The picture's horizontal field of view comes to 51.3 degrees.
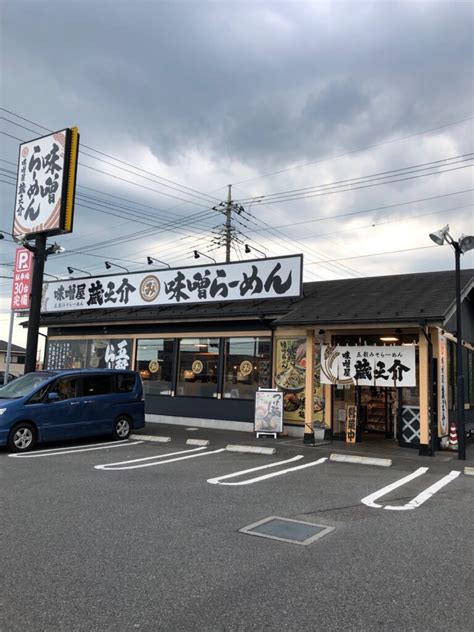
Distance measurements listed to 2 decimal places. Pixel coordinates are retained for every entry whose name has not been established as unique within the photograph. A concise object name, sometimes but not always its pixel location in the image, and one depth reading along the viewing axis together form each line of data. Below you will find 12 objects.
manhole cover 5.04
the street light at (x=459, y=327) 10.02
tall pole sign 14.63
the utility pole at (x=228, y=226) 30.72
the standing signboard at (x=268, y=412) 12.65
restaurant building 11.24
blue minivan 9.91
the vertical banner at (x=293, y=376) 13.51
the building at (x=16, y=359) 48.96
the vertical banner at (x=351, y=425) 12.20
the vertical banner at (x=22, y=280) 18.05
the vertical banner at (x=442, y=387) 11.61
